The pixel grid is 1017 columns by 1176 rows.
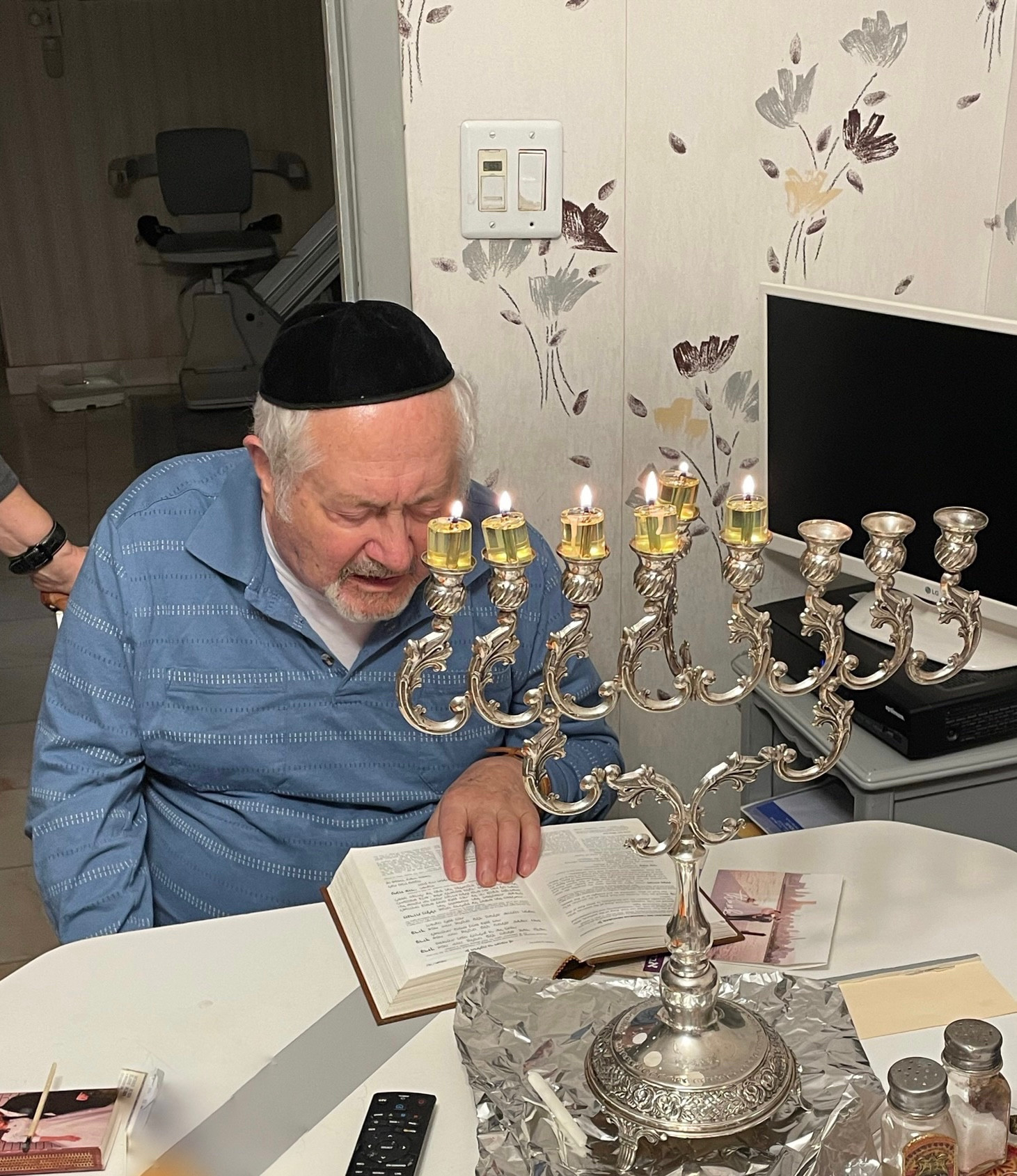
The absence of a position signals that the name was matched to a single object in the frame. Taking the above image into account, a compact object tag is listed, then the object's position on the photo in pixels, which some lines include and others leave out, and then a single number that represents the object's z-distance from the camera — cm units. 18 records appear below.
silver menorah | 95
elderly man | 148
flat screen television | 181
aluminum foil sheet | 100
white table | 115
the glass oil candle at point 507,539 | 92
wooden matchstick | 107
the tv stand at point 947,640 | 193
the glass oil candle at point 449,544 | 92
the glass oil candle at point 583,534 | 91
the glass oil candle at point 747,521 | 94
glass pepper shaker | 89
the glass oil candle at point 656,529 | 91
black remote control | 105
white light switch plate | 194
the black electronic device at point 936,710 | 187
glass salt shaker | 94
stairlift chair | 586
